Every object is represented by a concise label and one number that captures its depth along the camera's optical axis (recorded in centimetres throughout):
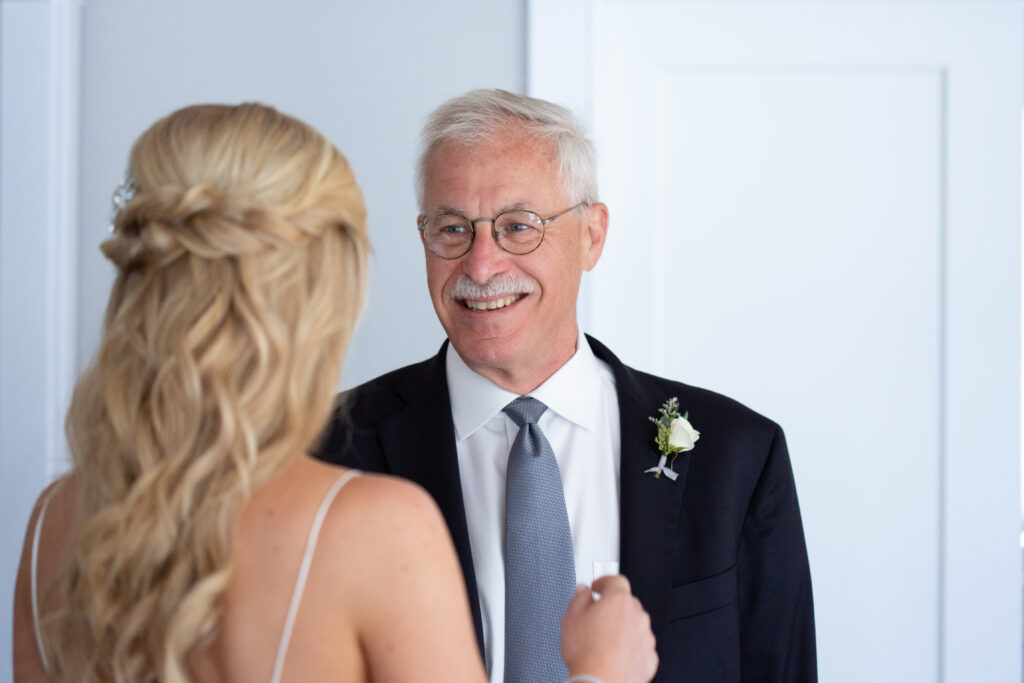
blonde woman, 108
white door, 274
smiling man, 186
